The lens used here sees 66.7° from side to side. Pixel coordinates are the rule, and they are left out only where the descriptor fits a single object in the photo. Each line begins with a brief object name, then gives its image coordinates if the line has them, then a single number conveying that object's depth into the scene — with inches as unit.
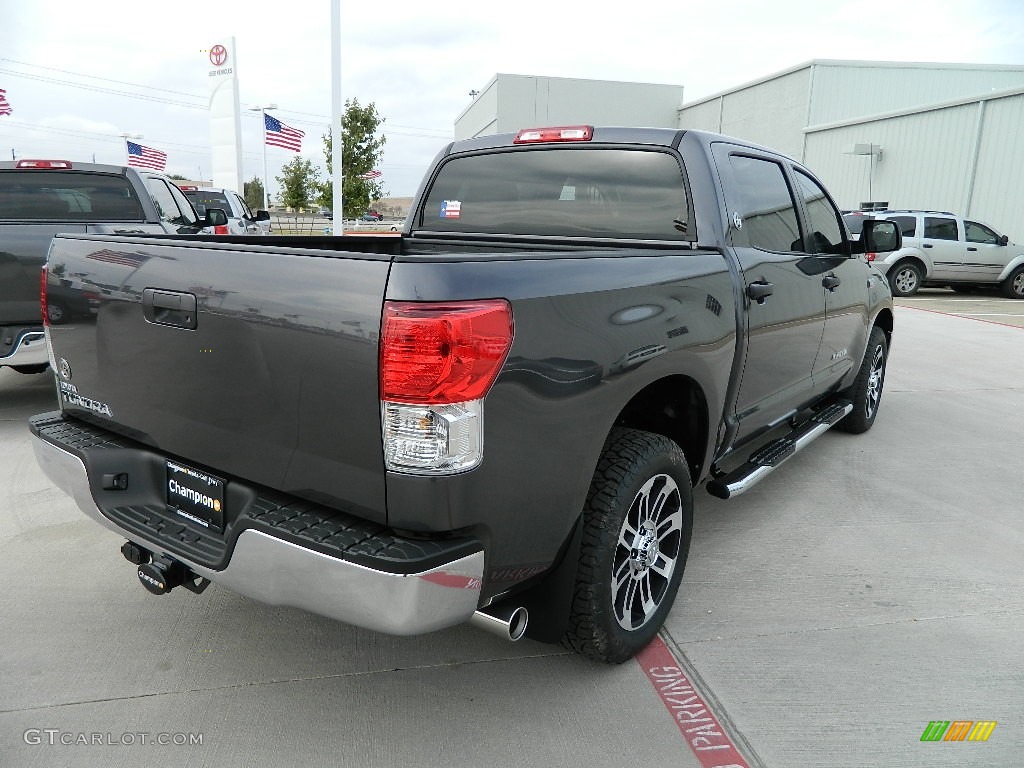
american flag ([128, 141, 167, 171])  1244.5
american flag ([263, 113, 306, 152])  936.9
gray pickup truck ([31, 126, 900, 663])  75.8
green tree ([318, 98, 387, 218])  1350.9
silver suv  633.6
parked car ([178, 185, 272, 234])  661.9
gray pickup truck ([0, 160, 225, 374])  209.5
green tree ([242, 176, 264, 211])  3528.5
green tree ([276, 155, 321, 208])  1812.3
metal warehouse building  765.3
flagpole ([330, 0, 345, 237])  633.6
